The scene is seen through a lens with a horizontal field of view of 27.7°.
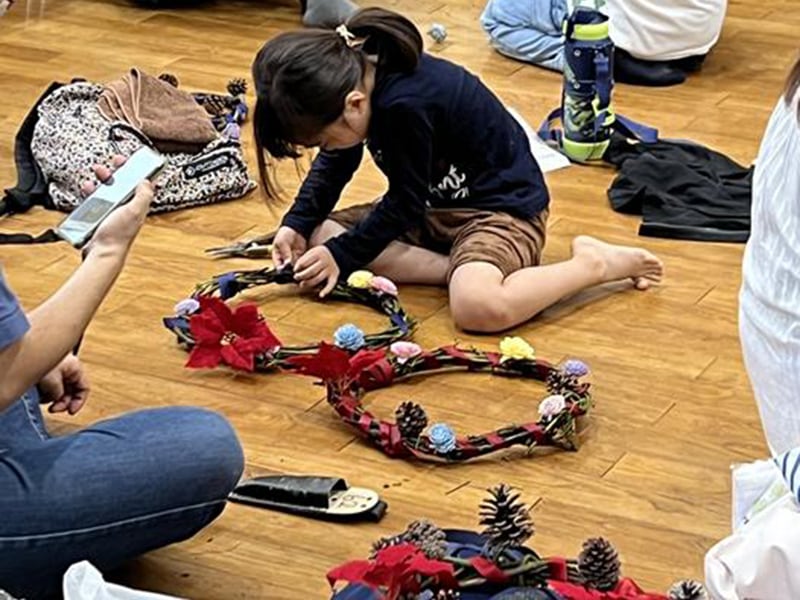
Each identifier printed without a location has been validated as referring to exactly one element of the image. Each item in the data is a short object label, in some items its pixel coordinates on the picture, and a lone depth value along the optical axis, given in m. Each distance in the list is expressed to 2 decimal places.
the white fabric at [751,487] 1.53
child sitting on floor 2.41
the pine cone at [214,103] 3.24
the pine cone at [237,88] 3.32
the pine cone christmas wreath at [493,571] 1.63
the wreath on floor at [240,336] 2.31
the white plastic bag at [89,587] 1.59
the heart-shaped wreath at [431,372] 2.08
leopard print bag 2.88
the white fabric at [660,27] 3.54
